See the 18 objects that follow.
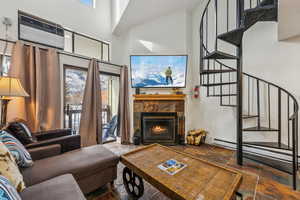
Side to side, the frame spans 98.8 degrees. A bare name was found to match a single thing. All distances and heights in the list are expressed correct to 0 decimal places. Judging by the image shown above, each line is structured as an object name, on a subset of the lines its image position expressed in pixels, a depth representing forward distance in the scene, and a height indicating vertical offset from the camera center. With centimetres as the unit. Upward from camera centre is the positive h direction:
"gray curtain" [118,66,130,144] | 348 -26
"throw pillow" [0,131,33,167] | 121 -49
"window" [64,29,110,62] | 286 +131
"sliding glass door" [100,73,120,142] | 352 -13
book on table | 127 -70
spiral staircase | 196 +5
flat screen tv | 334 +75
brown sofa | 99 -71
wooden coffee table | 99 -71
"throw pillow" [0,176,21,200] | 59 -45
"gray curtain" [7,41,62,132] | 208 +24
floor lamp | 156 +15
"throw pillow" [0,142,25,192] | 90 -50
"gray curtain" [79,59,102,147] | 291 -26
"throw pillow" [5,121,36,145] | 154 -39
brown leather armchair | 156 -56
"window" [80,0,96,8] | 306 +238
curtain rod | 265 +97
